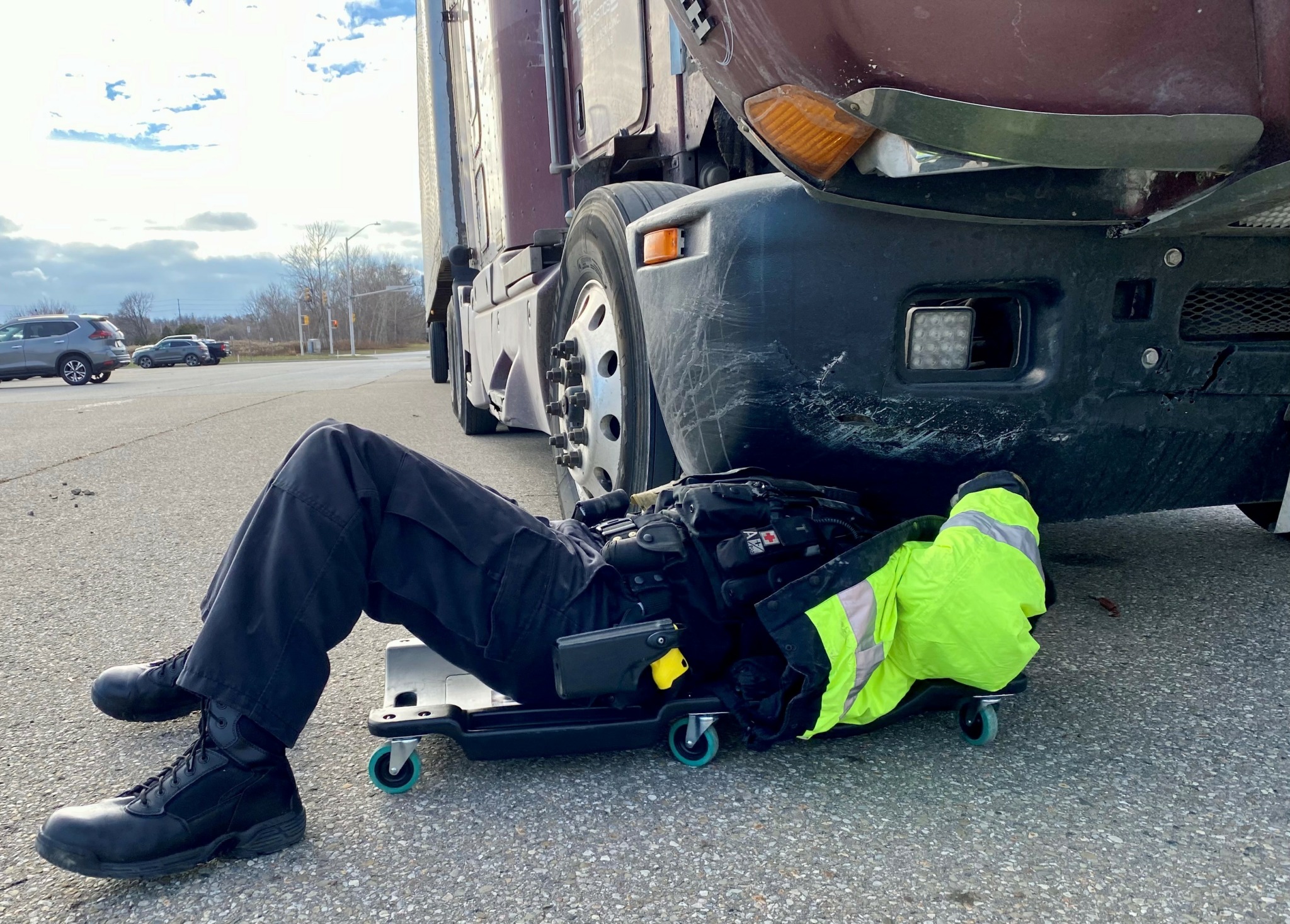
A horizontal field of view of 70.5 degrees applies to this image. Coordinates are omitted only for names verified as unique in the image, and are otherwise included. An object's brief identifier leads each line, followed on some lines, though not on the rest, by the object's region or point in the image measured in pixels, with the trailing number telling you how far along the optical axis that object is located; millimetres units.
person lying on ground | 1435
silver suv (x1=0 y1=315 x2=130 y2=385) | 19188
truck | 1381
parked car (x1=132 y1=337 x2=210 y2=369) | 38094
